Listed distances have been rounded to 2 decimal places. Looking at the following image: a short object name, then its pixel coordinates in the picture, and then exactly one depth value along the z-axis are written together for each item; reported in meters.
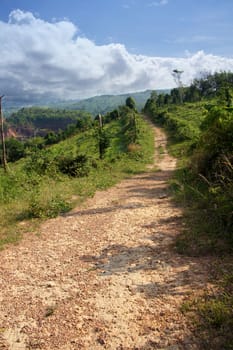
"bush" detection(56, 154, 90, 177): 13.76
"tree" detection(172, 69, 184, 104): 64.03
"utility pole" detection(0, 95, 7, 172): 16.48
